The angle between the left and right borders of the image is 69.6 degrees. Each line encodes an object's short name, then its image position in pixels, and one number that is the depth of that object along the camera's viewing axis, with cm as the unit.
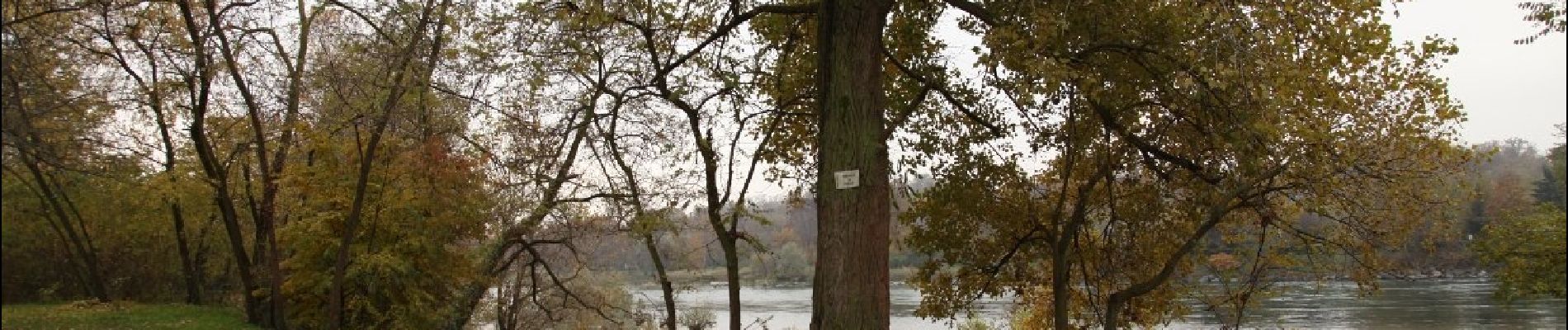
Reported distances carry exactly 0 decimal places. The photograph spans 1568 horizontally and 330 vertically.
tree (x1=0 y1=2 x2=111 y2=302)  763
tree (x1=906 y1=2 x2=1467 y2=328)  782
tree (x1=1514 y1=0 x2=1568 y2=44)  809
